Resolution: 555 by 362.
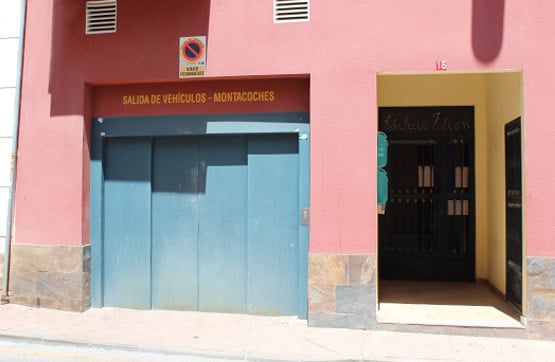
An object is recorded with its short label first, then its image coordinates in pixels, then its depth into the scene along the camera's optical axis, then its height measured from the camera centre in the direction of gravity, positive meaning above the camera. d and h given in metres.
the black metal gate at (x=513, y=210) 6.11 -0.14
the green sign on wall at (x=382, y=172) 5.98 +0.33
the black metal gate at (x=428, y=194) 8.12 +0.08
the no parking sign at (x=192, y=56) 6.21 +1.86
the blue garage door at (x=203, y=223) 6.37 -0.36
